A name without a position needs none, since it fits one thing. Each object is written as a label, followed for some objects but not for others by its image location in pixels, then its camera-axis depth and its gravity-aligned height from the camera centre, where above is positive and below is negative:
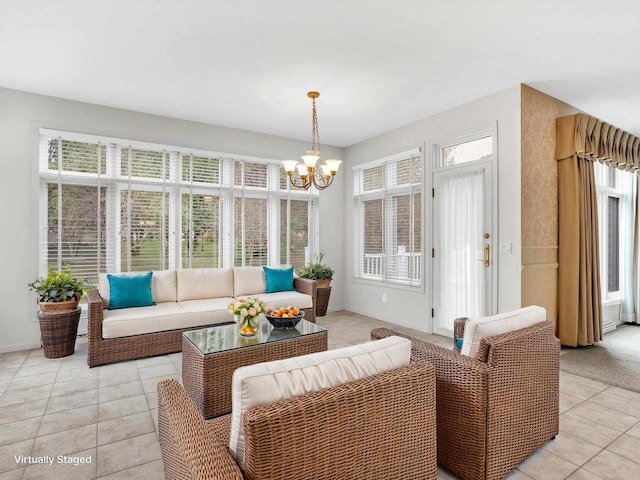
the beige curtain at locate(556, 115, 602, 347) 3.95 +0.06
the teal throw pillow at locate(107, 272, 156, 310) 3.88 -0.52
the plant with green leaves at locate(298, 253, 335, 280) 5.43 -0.44
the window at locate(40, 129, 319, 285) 4.16 +0.48
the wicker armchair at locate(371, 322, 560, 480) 1.70 -0.80
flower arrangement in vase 2.86 -0.57
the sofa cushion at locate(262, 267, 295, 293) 4.98 -0.50
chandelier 3.59 +0.82
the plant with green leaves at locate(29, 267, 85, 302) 3.63 -0.44
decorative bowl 3.05 -0.68
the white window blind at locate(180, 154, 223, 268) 4.88 +0.44
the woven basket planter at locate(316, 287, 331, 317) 5.41 -0.88
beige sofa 3.47 -0.72
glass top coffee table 2.53 -0.84
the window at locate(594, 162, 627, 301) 4.95 +0.27
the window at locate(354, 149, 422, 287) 4.91 +0.36
